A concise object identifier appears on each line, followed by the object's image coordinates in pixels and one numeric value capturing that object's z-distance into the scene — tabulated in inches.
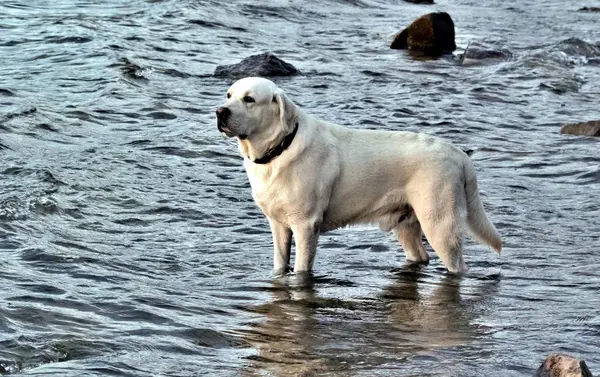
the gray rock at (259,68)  751.7
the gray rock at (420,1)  1206.9
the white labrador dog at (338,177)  347.9
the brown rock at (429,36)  883.4
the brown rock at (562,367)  235.7
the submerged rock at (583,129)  602.9
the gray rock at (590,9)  1159.0
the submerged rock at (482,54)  844.0
